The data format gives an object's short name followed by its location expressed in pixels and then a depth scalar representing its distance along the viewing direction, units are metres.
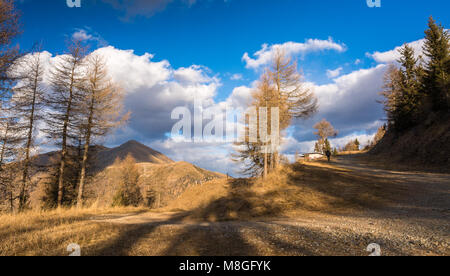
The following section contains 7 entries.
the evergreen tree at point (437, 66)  23.50
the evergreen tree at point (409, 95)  28.02
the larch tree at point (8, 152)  13.97
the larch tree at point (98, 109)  16.19
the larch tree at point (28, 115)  15.60
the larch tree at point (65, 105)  16.25
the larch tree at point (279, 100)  17.67
